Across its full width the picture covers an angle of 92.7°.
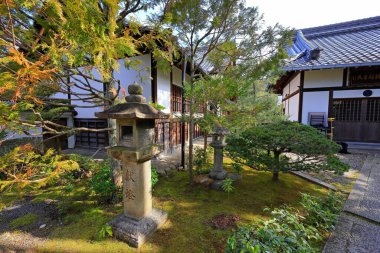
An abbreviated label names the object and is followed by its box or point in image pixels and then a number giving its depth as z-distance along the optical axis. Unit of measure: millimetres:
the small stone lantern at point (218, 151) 4635
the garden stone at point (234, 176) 5170
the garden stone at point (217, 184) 4680
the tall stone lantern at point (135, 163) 2763
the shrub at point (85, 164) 5461
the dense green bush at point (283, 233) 2059
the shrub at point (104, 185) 3819
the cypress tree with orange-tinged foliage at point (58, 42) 1981
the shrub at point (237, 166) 5161
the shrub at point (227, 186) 4217
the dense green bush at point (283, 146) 3900
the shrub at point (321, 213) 3045
